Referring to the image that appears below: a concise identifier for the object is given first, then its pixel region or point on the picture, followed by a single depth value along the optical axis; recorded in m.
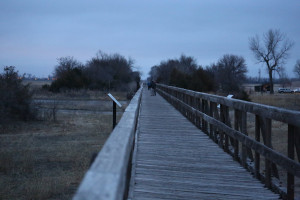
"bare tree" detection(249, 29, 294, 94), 76.94
